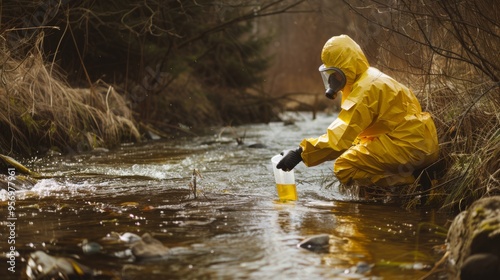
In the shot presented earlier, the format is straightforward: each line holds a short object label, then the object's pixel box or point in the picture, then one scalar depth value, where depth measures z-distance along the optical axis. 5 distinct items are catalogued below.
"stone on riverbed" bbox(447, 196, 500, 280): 3.68
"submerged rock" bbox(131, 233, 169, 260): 4.07
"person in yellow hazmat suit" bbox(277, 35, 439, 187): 5.67
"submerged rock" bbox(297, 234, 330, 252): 4.32
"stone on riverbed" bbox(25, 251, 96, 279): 3.65
